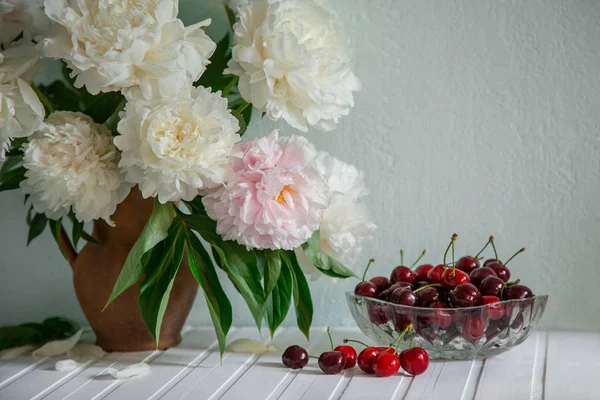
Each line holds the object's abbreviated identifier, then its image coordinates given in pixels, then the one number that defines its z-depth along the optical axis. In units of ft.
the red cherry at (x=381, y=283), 3.82
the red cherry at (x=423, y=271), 3.82
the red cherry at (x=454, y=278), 3.59
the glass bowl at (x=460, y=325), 3.44
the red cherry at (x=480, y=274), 3.68
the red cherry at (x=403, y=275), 3.78
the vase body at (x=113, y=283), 3.80
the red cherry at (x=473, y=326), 3.43
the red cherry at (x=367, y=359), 3.43
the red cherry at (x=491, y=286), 3.55
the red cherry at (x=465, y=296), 3.44
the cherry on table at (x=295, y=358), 3.52
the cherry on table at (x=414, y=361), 3.33
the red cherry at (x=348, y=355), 3.51
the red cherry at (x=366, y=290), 3.73
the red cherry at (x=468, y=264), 3.85
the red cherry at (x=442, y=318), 3.43
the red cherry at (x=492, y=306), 3.44
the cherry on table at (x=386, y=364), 3.35
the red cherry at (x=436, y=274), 3.71
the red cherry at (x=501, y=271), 3.75
